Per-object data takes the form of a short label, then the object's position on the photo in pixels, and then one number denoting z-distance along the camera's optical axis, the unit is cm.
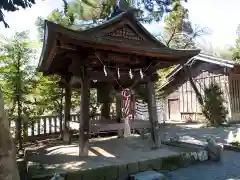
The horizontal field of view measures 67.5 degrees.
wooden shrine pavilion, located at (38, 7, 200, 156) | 453
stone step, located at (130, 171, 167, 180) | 401
